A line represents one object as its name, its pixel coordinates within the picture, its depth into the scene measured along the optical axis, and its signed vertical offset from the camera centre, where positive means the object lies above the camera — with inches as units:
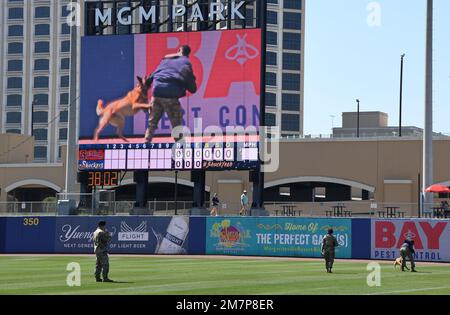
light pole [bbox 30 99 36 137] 4387.3 +224.7
